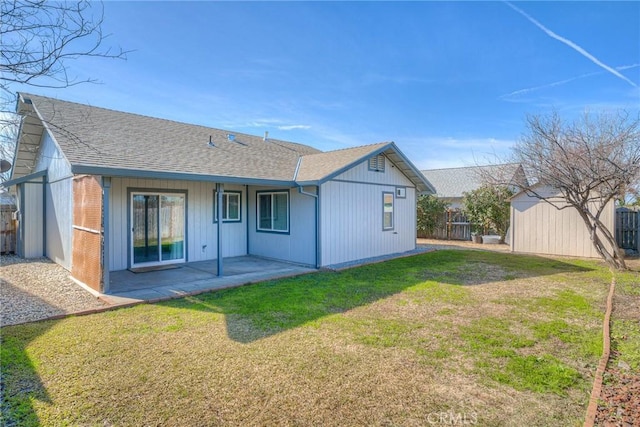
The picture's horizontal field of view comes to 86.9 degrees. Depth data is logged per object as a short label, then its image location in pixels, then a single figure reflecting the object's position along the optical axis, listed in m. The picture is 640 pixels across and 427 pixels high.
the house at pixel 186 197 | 7.43
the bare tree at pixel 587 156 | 8.66
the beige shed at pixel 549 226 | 11.45
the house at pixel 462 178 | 11.79
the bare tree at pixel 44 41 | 2.95
